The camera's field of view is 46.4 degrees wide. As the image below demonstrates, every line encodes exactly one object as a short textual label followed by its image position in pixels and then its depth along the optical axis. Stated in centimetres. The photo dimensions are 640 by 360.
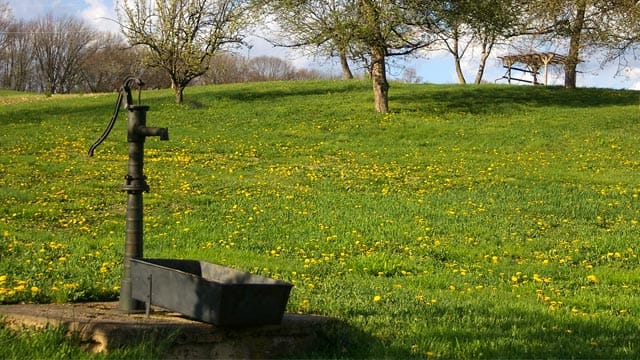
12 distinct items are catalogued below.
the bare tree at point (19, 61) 7556
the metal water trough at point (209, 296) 490
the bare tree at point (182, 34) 3014
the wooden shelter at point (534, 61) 3888
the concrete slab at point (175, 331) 486
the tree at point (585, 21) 2691
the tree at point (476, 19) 2647
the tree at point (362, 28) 2594
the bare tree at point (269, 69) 8788
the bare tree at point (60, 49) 7488
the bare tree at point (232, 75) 8019
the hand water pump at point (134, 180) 540
